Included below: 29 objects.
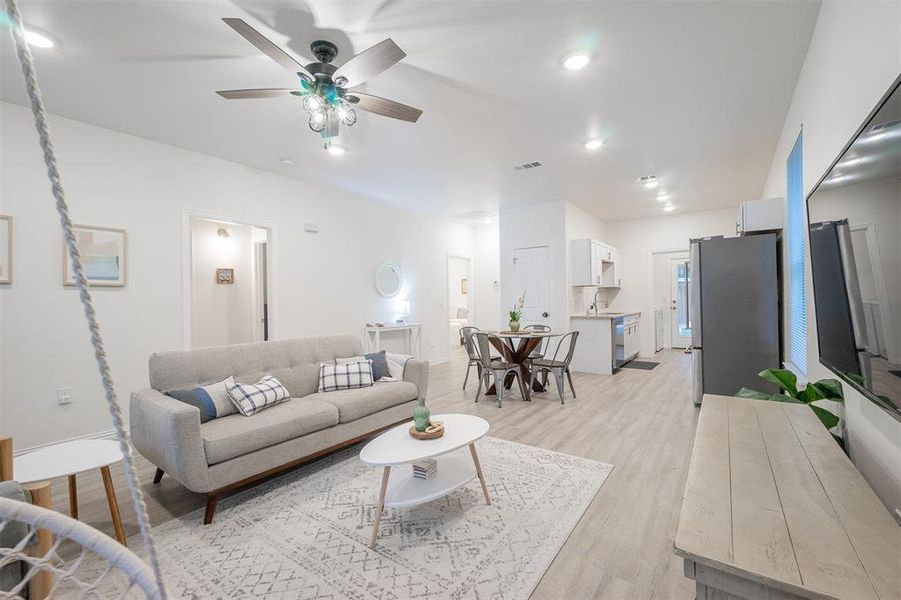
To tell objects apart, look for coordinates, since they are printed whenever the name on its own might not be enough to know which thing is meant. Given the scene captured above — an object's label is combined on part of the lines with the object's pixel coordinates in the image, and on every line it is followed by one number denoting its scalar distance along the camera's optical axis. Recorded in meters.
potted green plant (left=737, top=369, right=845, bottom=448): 1.89
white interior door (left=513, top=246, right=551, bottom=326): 6.36
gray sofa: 2.14
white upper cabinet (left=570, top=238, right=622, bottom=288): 6.25
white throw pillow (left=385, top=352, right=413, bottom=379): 3.54
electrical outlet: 3.22
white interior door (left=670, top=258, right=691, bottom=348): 7.56
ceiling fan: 2.02
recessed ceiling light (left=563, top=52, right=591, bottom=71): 2.51
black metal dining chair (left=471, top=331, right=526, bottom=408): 4.32
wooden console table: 0.83
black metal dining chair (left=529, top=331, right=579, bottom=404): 4.36
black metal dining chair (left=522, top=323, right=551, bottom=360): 5.10
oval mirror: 6.11
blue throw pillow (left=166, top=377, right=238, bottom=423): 2.42
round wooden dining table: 4.54
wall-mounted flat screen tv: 1.01
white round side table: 1.80
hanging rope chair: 0.55
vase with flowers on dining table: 4.88
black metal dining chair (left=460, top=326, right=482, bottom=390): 4.89
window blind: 2.90
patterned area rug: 1.70
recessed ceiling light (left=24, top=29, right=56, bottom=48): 2.23
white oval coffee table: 2.00
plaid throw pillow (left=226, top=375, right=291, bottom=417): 2.62
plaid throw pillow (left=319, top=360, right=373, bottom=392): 3.22
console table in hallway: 5.83
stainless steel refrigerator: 3.76
